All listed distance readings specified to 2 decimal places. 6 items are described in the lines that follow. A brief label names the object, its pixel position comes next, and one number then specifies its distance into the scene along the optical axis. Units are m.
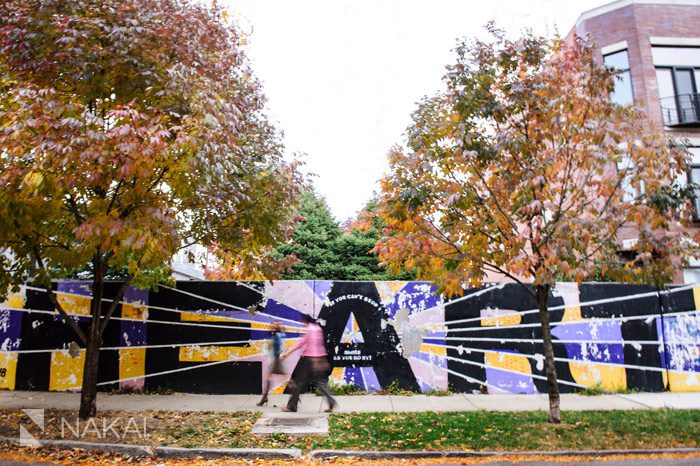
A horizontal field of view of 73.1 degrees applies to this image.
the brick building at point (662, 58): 18.23
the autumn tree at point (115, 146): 6.29
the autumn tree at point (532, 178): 7.27
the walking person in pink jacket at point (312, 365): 8.48
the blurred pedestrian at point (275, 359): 9.14
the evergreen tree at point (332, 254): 22.86
